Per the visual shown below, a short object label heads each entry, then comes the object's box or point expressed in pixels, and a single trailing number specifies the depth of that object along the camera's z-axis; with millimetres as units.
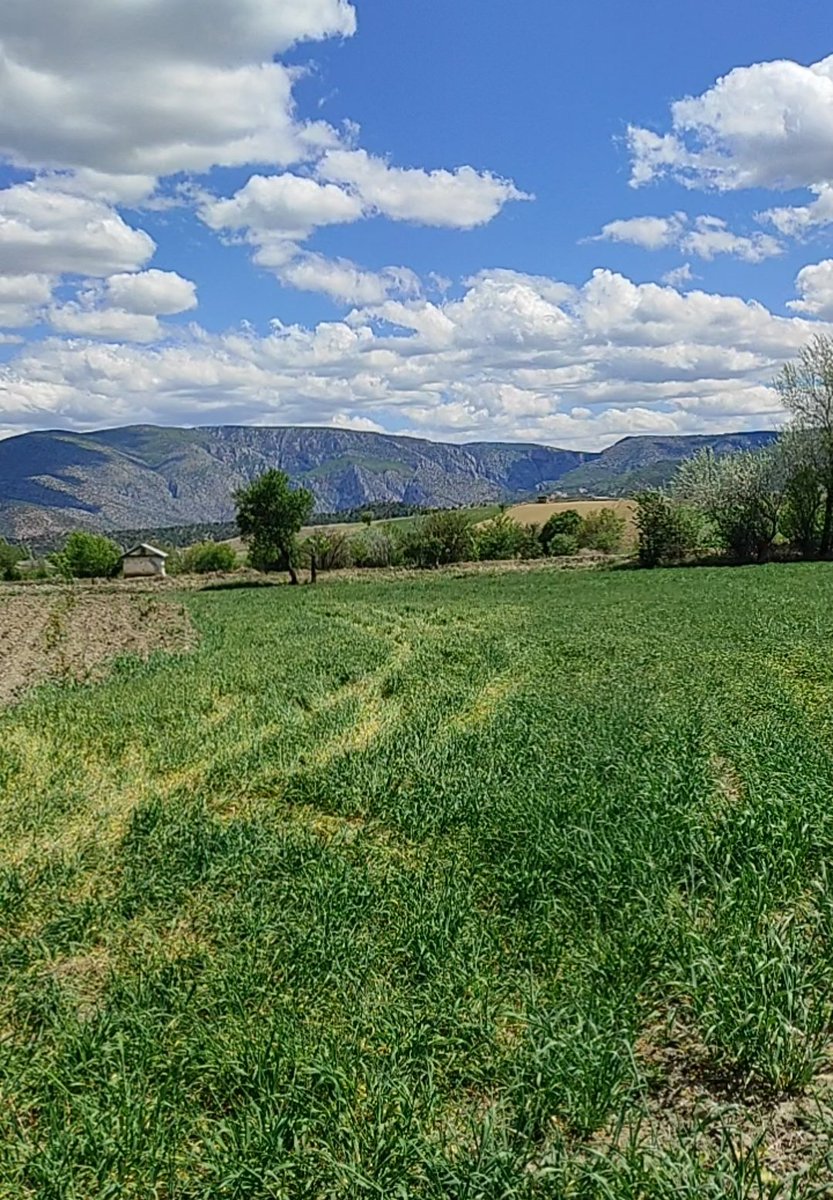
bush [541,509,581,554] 85375
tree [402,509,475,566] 70438
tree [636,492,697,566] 57938
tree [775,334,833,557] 55031
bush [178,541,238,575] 96125
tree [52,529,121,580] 91312
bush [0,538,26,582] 85812
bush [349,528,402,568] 72688
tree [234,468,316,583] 59062
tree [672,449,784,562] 56094
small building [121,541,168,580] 87938
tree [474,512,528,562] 72938
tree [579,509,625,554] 80488
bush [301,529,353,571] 71938
